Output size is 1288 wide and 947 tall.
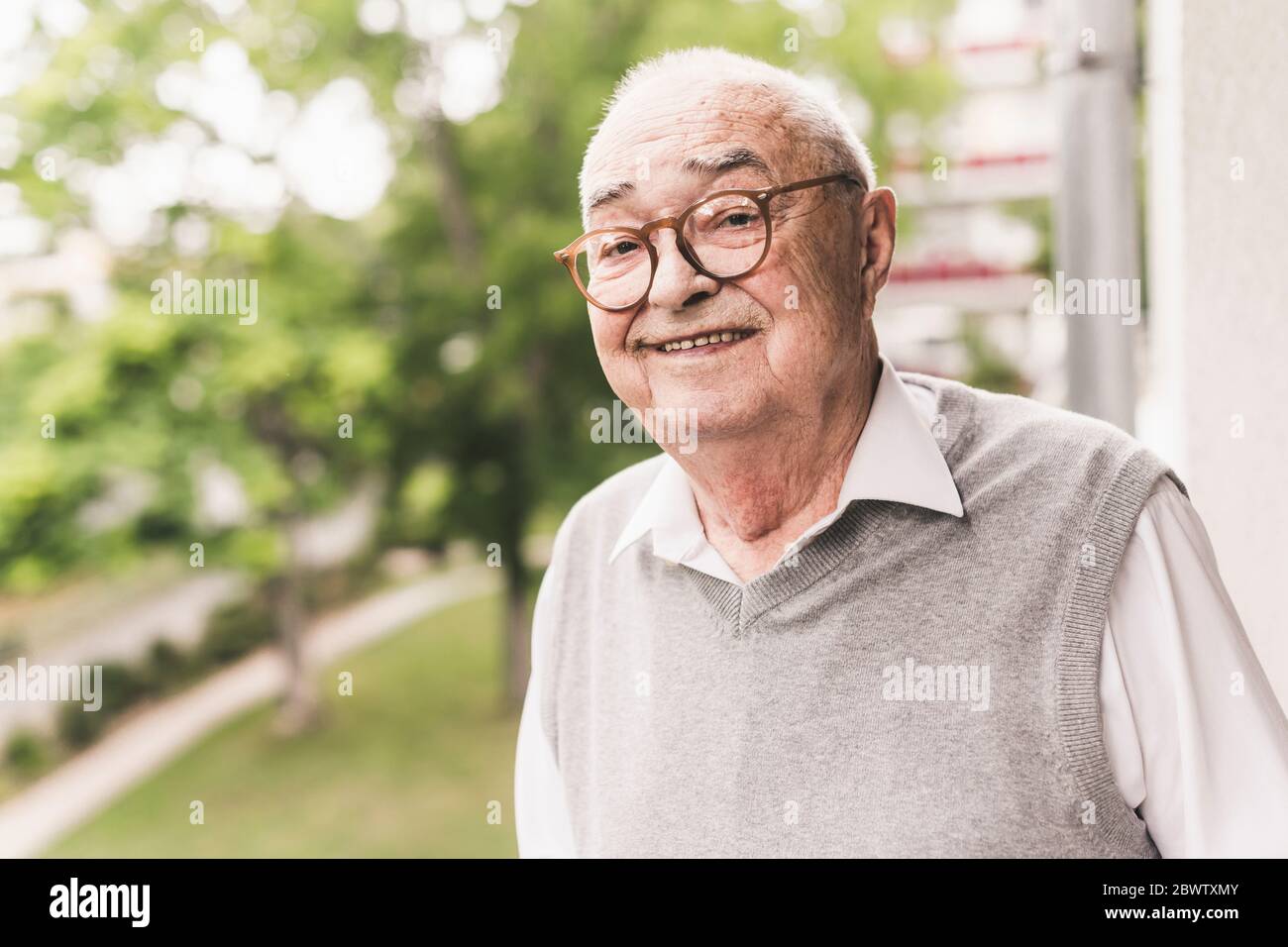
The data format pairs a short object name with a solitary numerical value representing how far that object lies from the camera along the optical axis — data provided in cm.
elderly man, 83
